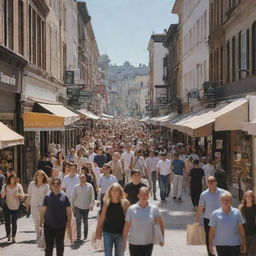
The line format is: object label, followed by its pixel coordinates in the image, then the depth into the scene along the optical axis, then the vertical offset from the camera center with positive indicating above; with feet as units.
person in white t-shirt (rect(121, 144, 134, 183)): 65.46 -3.41
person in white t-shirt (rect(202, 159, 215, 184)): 57.94 -3.88
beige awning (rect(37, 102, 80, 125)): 84.06 +2.50
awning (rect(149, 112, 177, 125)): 145.28 +1.84
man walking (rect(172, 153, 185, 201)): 64.08 -4.79
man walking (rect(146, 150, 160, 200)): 65.67 -4.27
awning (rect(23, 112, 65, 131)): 71.00 +0.94
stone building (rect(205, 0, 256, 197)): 61.11 +6.94
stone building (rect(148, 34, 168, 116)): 309.22 +35.22
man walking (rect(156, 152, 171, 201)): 62.64 -4.45
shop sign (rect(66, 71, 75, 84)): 130.52 +11.20
